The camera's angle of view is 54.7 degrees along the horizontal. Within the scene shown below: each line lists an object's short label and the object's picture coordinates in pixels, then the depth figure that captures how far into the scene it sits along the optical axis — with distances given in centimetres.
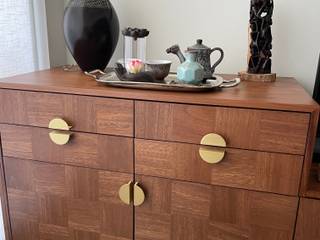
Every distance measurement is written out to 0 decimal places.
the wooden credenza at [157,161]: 80
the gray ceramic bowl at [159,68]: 97
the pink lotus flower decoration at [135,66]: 94
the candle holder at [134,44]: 108
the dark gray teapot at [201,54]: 96
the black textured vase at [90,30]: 107
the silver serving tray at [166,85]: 87
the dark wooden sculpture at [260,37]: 104
